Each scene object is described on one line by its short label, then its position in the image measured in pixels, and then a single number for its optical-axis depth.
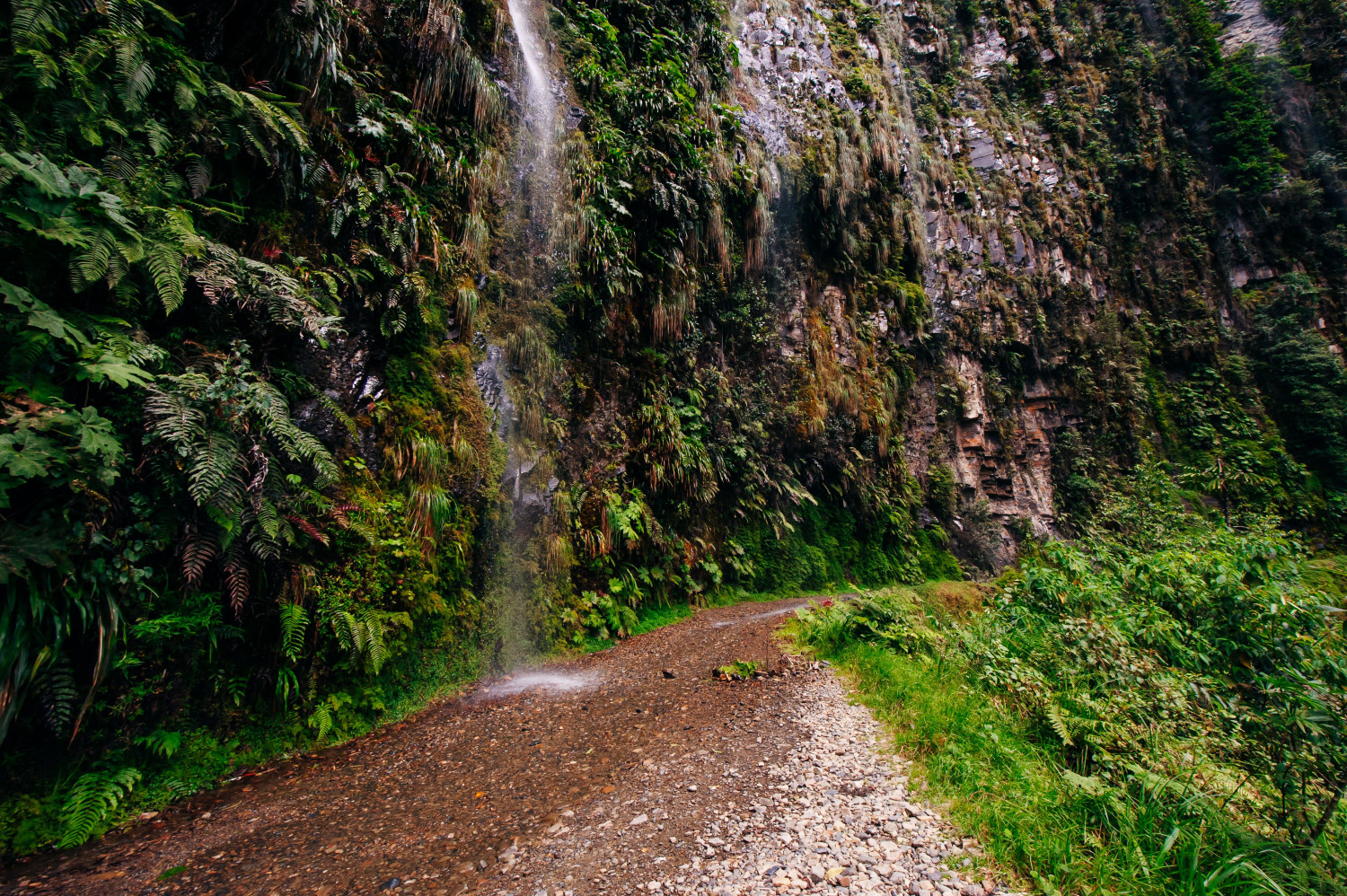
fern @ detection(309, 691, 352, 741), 4.41
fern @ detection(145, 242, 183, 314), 3.80
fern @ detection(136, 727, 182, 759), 3.64
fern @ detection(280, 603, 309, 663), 4.22
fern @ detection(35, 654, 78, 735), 3.17
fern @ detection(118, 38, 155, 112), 3.89
